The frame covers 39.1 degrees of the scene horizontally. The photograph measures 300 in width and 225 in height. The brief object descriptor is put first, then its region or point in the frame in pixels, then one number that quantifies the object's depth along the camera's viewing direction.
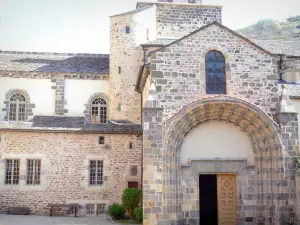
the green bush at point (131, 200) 19.61
